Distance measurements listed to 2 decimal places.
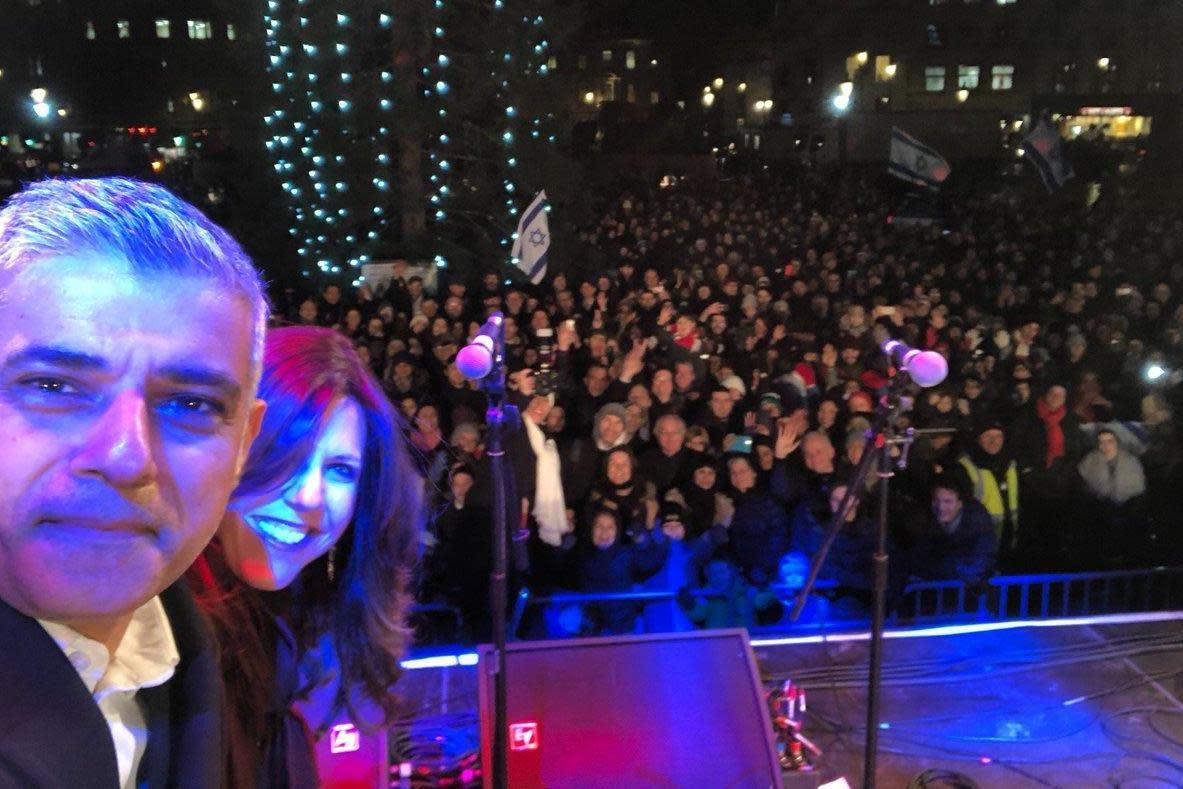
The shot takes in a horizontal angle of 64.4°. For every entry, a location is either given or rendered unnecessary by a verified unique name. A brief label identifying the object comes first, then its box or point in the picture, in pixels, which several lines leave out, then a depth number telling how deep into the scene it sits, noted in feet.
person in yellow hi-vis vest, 21.18
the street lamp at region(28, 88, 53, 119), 133.90
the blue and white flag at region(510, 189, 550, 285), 26.53
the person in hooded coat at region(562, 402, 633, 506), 20.34
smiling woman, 5.54
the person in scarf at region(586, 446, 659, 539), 18.17
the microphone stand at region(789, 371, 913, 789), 10.68
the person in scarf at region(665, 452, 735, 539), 19.00
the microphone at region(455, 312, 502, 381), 8.84
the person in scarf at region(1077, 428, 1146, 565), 22.34
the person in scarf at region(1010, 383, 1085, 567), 21.97
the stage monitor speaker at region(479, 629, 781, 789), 9.65
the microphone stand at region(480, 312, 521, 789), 9.51
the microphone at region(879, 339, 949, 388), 9.64
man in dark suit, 2.74
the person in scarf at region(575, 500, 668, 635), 17.72
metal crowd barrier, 17.48
